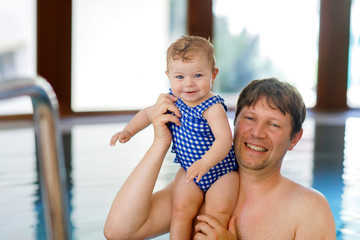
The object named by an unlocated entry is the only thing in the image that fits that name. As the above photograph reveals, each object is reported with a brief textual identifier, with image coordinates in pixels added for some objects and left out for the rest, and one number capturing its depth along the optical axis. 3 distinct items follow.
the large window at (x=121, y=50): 7.68
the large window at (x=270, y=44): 9.31
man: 1.68
